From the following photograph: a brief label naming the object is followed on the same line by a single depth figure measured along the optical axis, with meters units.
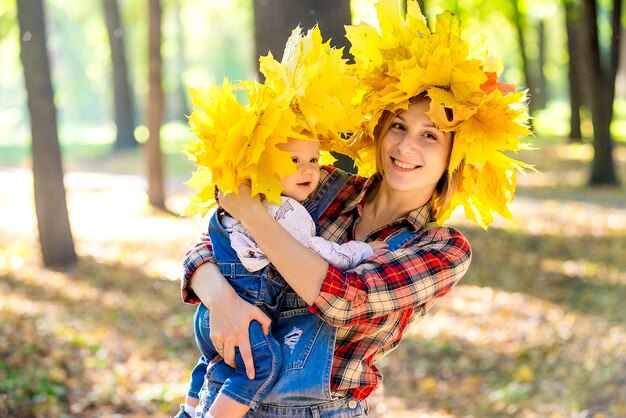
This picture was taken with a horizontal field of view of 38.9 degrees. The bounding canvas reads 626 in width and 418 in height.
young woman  2.82
